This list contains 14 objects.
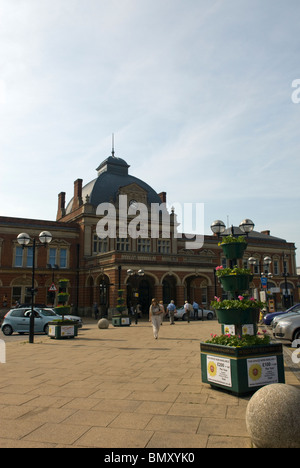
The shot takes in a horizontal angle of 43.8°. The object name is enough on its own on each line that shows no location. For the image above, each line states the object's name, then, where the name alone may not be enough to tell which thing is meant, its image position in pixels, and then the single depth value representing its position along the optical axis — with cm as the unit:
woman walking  1644
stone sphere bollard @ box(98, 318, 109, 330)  2313
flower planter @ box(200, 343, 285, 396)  662
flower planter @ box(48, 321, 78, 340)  1741
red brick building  3584
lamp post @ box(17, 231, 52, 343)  1606
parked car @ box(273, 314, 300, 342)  1336
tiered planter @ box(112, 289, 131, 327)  2508
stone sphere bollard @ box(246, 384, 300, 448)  406
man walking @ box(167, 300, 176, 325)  2625
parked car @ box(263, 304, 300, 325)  2294
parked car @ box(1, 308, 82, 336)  2069
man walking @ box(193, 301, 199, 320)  3275
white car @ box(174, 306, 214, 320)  3241
